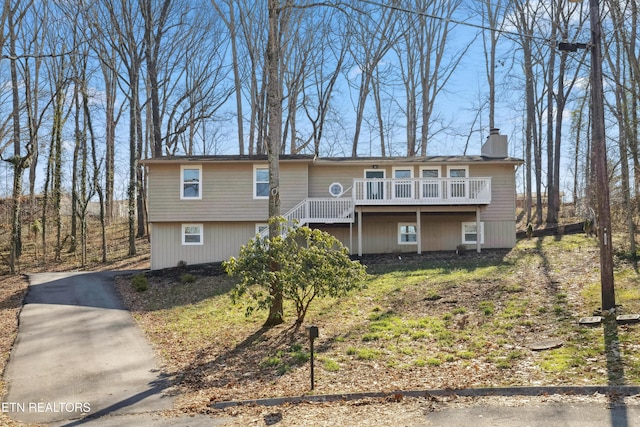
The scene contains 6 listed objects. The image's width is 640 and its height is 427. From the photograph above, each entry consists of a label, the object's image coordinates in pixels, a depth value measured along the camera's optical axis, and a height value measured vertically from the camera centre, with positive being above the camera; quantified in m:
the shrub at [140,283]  17.28 -1.79
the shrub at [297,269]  10.63 -0.84
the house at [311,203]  21.27 +1.16
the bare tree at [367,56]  29.28 +10.56
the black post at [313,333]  7.54 -1.54
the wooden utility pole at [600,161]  9.71 +1.23
